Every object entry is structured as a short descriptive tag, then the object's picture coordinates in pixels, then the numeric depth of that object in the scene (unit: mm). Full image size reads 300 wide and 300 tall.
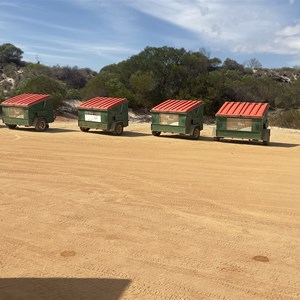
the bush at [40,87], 25109
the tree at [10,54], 52978
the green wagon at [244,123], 14805
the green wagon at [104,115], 16562
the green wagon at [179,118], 16047
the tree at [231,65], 60375
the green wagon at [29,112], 17031
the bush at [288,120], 24328
